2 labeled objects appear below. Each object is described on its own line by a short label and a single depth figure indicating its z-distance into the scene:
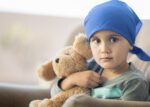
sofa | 1.73
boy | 1.44
